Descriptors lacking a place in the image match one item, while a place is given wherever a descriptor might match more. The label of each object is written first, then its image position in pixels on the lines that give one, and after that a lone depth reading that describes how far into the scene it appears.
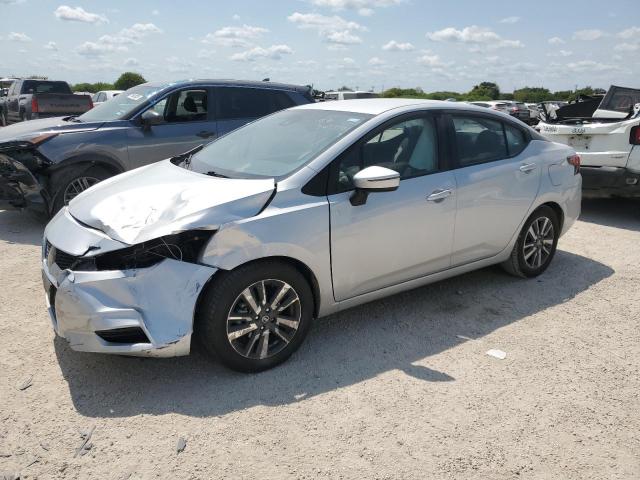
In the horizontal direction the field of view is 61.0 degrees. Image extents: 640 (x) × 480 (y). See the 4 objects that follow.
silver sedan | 2.97
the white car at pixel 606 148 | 6.71
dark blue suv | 6.22
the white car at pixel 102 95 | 21.00
